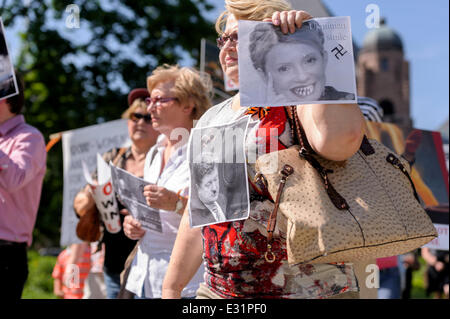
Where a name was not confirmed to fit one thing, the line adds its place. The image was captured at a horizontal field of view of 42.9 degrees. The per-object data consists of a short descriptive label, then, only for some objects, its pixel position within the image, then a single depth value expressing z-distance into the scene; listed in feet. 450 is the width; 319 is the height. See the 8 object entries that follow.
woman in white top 8.82
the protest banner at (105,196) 10.71
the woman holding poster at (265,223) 4.83
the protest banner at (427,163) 12.84
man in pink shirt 9.25
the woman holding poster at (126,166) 11.86
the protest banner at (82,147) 17.21
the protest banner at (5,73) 8.70
